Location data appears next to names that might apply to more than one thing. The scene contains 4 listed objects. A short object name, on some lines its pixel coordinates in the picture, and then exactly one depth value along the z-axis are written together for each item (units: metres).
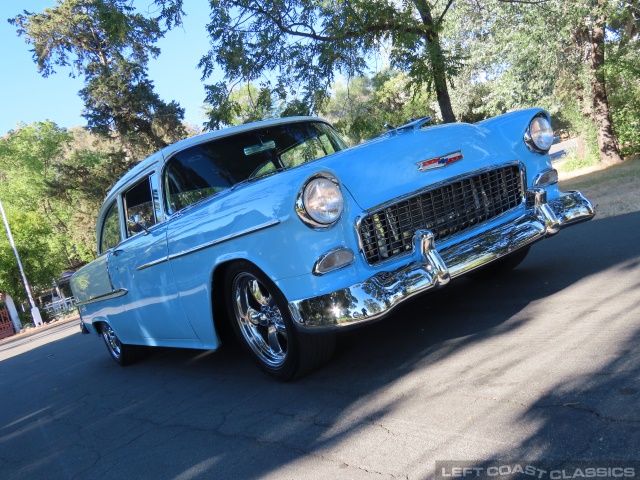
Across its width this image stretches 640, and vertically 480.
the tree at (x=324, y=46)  9.04
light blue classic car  3.21
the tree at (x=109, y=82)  27.41
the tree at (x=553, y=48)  14.87
